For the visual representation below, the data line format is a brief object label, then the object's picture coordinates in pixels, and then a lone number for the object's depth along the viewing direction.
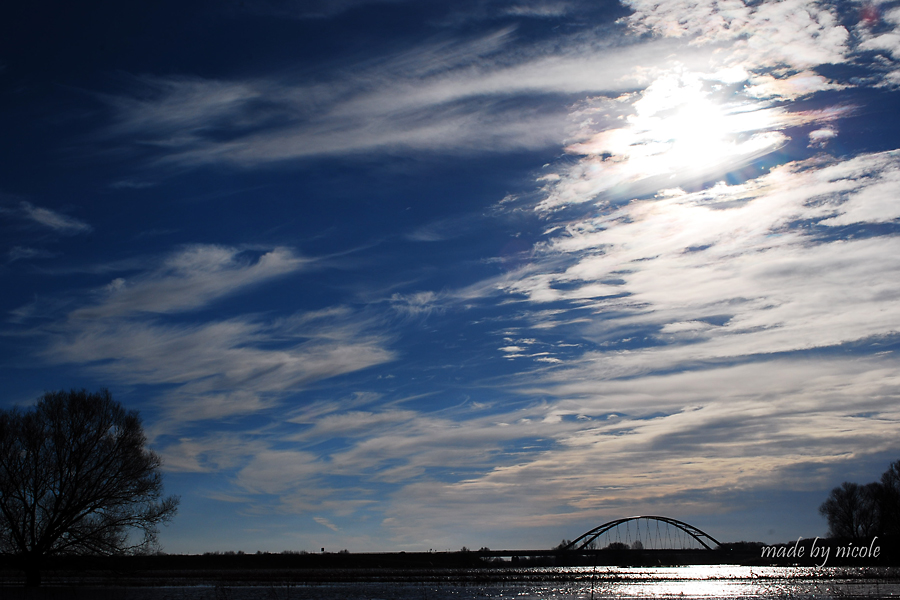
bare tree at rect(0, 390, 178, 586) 51.44
